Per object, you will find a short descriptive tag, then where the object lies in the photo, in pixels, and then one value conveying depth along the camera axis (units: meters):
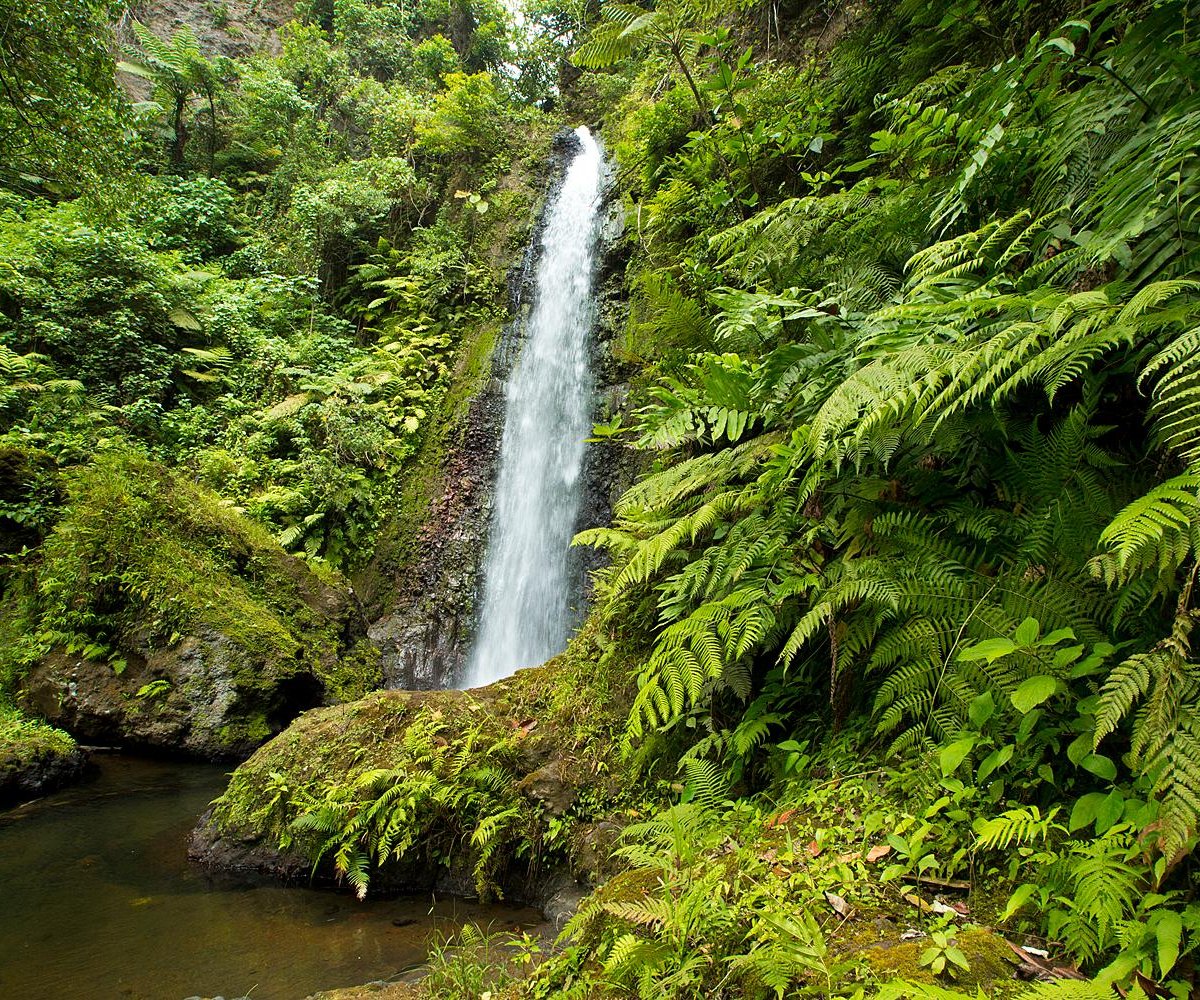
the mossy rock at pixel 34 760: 4.95
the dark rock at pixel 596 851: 2.94
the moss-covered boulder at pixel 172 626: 5.99
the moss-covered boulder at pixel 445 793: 3.38
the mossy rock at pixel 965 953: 1.31
